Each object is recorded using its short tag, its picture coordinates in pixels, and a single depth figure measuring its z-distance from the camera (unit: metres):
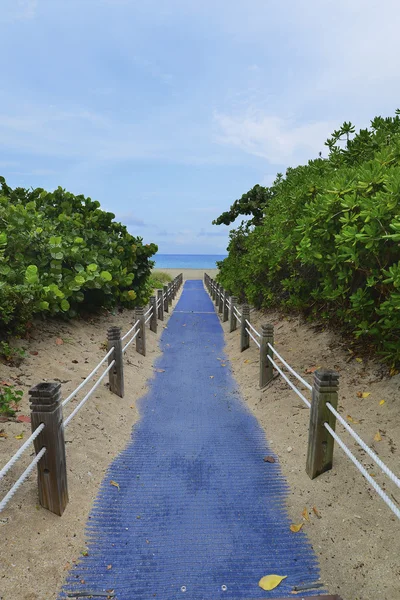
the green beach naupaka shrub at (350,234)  3.90
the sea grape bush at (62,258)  5.97
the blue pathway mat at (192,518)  2.42
